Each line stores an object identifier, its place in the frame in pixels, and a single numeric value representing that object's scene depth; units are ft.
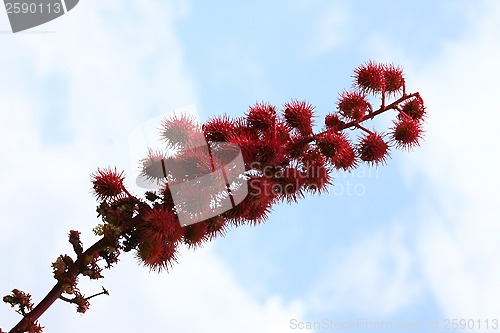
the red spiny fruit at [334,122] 14.70
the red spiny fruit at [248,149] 13.55
